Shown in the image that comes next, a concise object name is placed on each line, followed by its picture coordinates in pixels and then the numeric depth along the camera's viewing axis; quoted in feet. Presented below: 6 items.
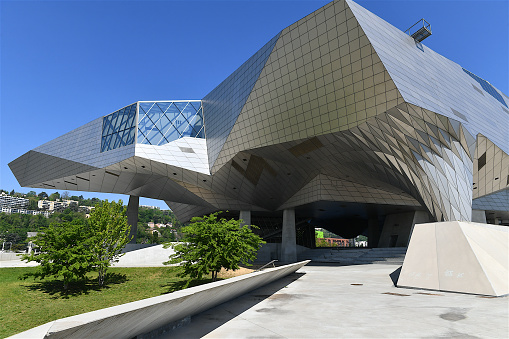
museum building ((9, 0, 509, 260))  75.72
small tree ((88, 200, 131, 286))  68.95
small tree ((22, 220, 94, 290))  60.95
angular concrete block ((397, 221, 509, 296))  38.47
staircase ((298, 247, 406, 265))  125.18
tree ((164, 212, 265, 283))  61.05
